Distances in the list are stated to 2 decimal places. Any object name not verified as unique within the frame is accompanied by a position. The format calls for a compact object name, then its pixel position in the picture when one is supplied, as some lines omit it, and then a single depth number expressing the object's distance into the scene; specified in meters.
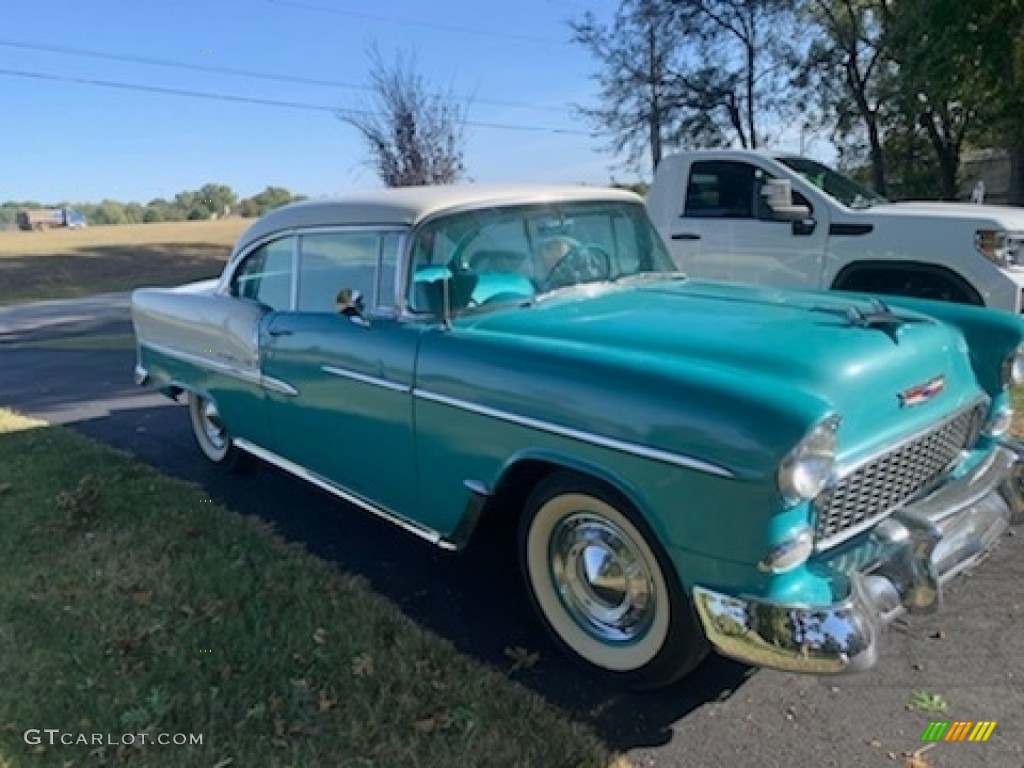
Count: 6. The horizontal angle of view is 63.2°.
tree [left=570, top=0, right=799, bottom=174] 22.05
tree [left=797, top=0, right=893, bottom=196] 20.59
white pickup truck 6.40
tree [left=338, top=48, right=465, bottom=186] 19.45
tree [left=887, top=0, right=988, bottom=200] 12.13
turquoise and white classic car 2.44
